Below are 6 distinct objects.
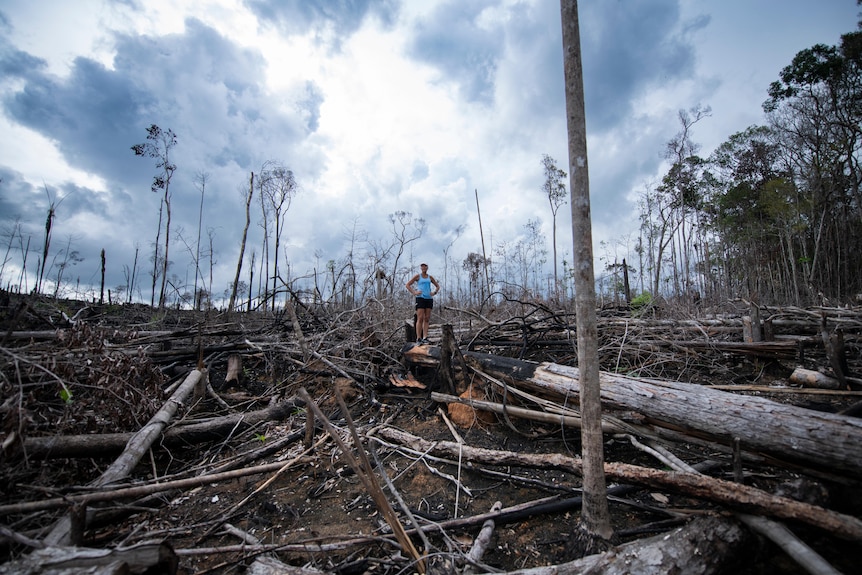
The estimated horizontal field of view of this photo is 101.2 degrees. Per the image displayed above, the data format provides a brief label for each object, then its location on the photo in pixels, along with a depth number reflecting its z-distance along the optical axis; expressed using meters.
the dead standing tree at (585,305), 1.97
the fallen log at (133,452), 2.01
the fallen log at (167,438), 2.82
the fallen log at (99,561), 1.47
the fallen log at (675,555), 1.64
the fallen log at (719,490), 1.59
